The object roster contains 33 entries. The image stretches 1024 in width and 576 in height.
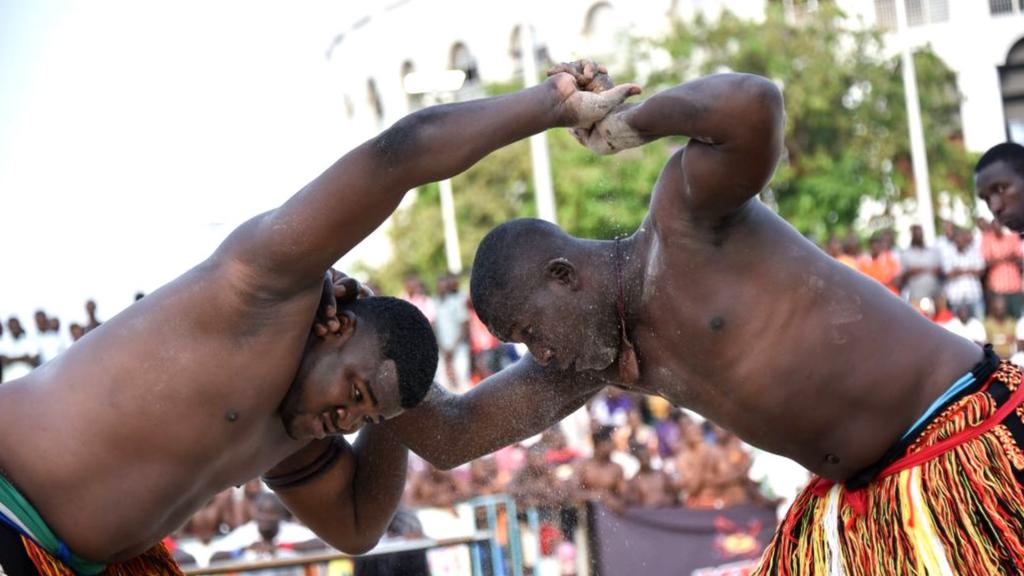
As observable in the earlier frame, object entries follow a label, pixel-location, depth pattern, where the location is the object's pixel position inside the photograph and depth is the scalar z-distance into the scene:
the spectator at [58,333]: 14.13
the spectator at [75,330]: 14.11
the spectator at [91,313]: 14.41
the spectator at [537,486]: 10.55
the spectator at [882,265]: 14.14
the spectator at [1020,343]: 12.71
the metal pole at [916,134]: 22.39
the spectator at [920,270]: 13.96
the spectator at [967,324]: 13.62
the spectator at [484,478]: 11.38
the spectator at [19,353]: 13.87
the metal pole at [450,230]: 27.52
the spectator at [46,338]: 14.02
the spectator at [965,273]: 13.98
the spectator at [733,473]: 10.38
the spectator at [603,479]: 10.04
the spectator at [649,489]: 10.15
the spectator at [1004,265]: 14.02
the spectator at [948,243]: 14.29
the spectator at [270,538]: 9.58
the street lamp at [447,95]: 19.27
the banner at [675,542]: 9.29
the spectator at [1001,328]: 13.75
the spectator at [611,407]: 12.77
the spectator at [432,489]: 11.48
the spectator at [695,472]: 10.45
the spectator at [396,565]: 7.58
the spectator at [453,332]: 14.44
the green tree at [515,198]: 27.47
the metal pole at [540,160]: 17.80
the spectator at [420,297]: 15.12
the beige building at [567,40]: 34.68
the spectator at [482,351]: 13.46
